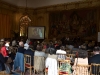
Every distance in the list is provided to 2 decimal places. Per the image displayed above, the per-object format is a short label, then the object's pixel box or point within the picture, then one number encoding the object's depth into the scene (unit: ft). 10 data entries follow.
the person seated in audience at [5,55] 20.98
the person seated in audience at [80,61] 15.02
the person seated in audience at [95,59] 15.33
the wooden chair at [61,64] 16.02
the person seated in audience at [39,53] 18.66
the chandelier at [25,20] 49.87
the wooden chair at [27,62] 19.35
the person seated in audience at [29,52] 19.65
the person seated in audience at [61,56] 17.89
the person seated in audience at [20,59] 19.54
